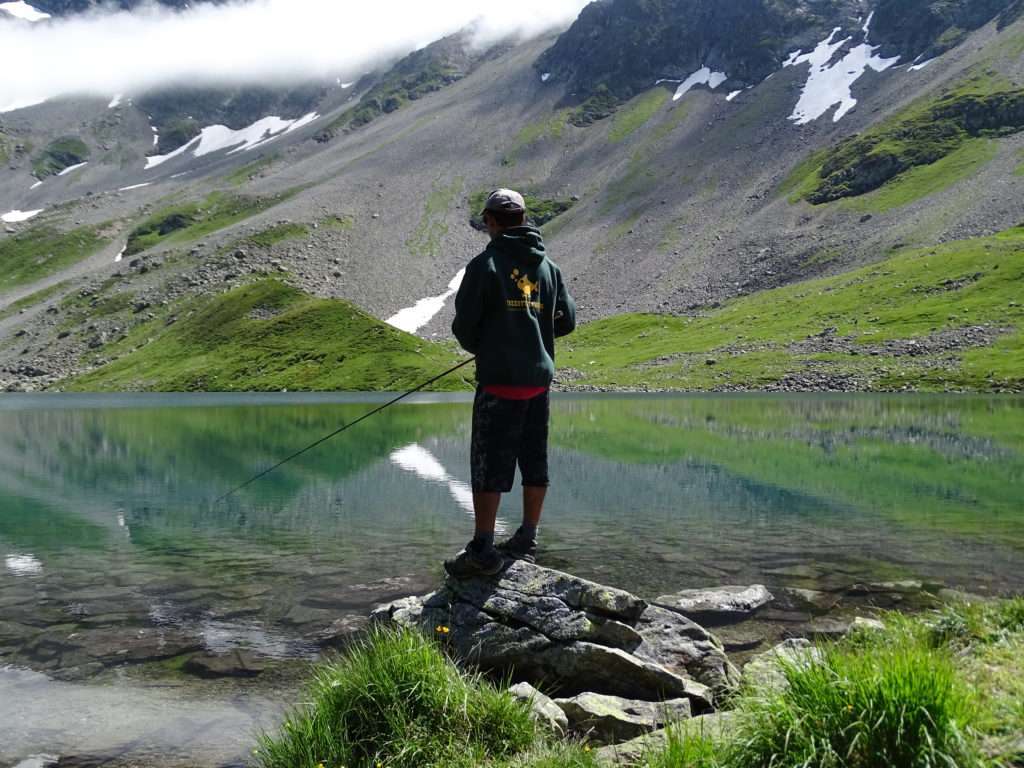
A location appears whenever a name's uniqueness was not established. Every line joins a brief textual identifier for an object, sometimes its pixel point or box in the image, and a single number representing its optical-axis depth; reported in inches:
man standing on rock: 344.5
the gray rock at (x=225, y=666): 395.5
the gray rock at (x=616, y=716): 282.0
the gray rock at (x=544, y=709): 266.7
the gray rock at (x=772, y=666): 217.5
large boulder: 333.1
